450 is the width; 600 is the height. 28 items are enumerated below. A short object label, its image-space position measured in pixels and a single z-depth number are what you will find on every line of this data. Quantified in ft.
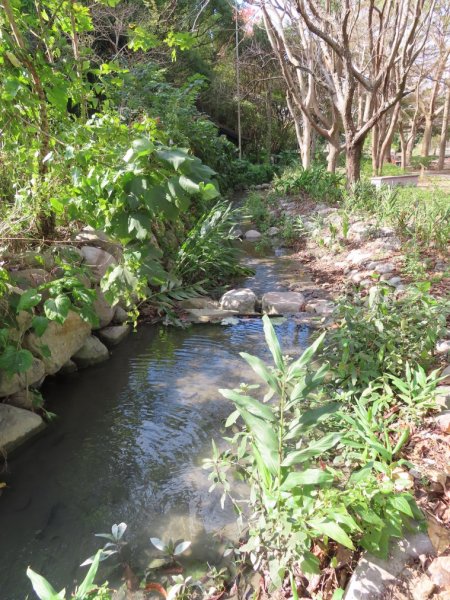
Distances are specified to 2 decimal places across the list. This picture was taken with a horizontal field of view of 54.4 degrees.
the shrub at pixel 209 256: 19.38
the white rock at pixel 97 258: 12.62
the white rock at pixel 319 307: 15.87
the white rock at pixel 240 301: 17.17
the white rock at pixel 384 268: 16.92
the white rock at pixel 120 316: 14.88
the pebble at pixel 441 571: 5.03
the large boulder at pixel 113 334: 13.96
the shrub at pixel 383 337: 8.92
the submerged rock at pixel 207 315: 16.39
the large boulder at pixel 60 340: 10.21
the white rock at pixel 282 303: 16.76
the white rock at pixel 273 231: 30.50
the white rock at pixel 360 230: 21.51
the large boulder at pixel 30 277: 9.74
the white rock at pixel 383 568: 5.04
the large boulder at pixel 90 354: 12.45
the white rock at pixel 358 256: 19.42
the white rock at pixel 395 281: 15.17
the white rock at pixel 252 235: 30.88
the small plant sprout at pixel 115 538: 6.64
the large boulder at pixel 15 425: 8.84
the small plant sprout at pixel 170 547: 6.46
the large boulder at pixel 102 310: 13.48
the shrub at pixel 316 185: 31.24
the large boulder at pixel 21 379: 9.29
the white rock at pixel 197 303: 17.65
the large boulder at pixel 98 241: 13.05
